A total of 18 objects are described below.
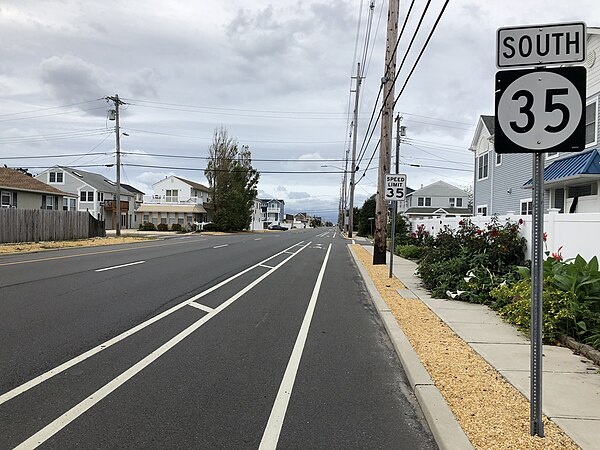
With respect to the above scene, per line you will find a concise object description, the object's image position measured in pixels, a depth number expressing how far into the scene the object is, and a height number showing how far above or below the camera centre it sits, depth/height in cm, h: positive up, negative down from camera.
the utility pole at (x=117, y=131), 3928 +669
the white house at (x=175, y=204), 7381 +197
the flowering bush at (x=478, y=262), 1044 -93
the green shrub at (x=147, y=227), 6769 -130
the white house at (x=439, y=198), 6431 +268
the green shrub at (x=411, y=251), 2150 -143
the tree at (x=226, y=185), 6253 +405
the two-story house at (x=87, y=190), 6606 +360
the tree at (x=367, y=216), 5909 +31
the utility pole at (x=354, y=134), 4356 +763
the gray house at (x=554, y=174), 1589 +171
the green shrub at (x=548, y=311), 683 -130
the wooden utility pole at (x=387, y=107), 1672 +374
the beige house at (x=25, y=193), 3553 +177
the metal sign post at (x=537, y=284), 373 -47
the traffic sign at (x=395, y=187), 1398 +87
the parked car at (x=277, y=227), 10969 -200
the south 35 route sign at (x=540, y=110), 370 +81
